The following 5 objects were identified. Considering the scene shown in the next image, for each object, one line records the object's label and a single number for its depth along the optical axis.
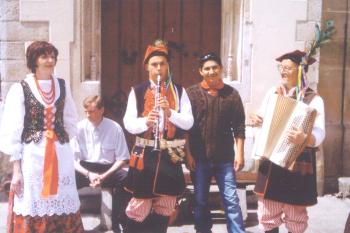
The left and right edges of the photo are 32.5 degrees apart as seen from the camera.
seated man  5.61
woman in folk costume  4.35
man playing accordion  4.55
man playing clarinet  4.59
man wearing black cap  4.91
